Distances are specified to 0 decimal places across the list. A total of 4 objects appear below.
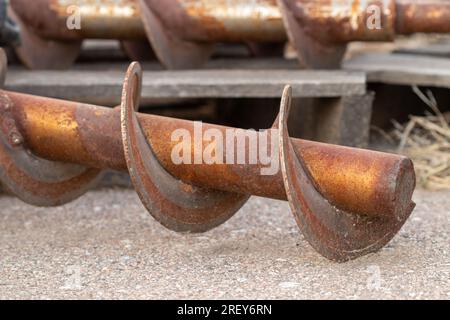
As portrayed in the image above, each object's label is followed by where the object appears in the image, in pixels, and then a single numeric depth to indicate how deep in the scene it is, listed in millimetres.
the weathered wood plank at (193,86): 4563
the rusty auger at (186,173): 3204
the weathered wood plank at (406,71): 5146
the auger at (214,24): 4810
